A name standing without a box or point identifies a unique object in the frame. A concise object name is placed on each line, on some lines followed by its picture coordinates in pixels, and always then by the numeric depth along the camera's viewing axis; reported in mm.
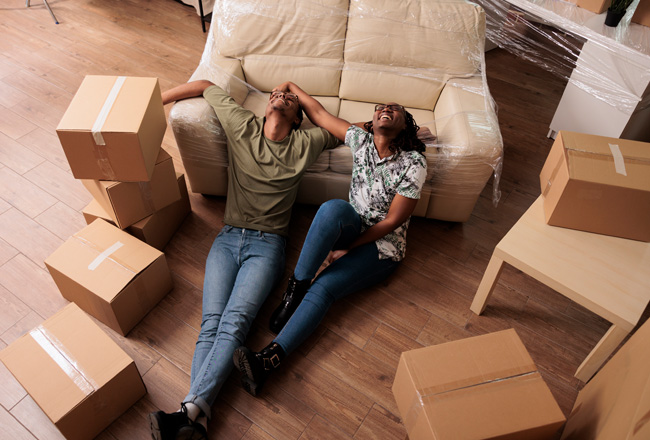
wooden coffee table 1545
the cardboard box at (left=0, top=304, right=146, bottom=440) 1446
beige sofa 2189
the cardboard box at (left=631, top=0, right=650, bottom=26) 2199
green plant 2186
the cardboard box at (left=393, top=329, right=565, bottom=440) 1314
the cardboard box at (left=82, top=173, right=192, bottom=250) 1950
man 1777
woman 1764
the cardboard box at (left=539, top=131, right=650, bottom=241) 1577
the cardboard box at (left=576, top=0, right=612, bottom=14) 2293
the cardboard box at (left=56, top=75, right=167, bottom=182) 1659
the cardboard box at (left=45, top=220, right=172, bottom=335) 1712
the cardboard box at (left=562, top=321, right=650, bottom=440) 1101
